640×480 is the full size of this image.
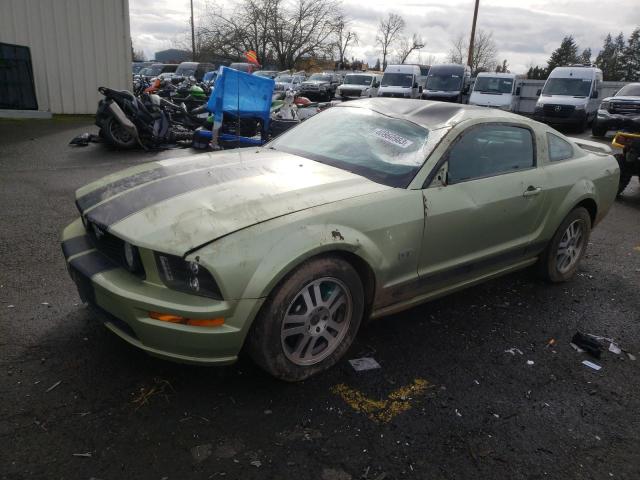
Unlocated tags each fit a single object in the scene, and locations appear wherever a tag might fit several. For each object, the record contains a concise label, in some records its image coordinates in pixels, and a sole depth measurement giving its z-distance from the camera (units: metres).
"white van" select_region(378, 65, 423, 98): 22.67
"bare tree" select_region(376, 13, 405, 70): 70.44
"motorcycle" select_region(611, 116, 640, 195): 7.50
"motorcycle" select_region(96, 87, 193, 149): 9.55
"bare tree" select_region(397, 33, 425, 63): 69.62
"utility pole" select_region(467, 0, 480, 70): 30.38
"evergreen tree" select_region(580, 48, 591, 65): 76.86
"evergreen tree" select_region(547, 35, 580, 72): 63.12
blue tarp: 9.22
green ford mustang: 2.35
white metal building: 12.53
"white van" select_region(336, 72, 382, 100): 25.66
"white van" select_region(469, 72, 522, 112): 20.58
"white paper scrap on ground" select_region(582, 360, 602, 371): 3.16
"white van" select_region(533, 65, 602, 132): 17.70
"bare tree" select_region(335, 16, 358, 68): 45.31
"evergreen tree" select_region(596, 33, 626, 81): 60.59
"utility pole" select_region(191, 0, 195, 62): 52.42
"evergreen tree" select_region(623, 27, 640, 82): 60.62
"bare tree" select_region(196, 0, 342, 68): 44.03
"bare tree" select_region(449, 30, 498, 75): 63.62
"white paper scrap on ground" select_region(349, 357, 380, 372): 2.97
